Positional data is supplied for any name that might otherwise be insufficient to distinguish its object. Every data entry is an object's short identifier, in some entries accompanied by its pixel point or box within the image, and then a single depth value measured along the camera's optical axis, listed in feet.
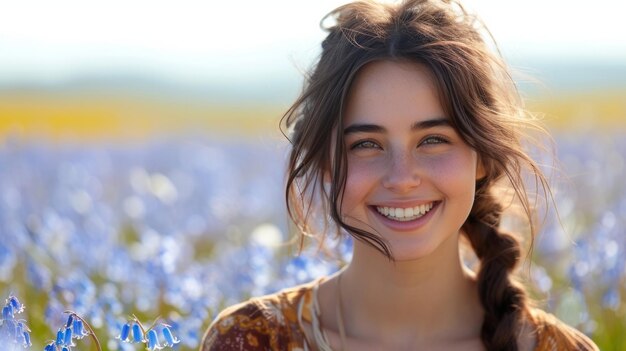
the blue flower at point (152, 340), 9.05
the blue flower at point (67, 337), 8.56
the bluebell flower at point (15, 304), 8.50
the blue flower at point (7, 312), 8.44
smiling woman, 10.07
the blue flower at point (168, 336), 9.30
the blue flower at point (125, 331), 8.98
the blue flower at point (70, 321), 8.61
